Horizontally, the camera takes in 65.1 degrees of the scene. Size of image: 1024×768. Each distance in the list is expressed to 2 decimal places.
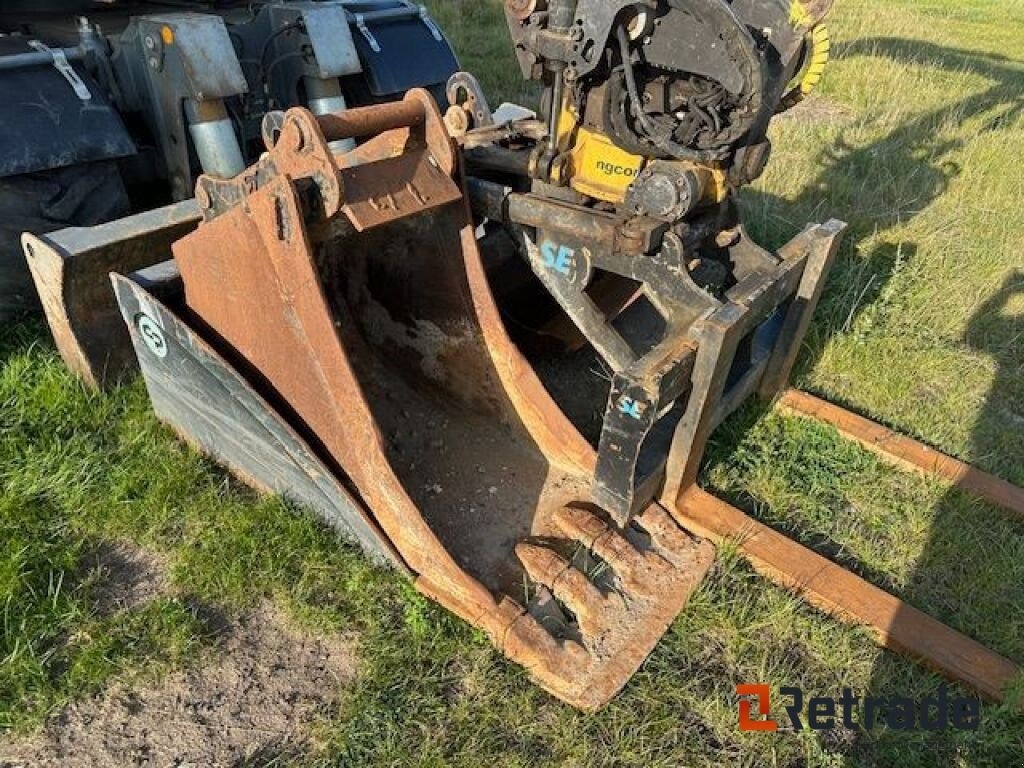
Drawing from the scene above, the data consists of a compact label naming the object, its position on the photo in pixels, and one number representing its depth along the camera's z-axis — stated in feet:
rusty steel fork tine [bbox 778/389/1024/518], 9.41
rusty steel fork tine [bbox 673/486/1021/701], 7.30
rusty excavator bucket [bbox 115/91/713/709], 6.98
